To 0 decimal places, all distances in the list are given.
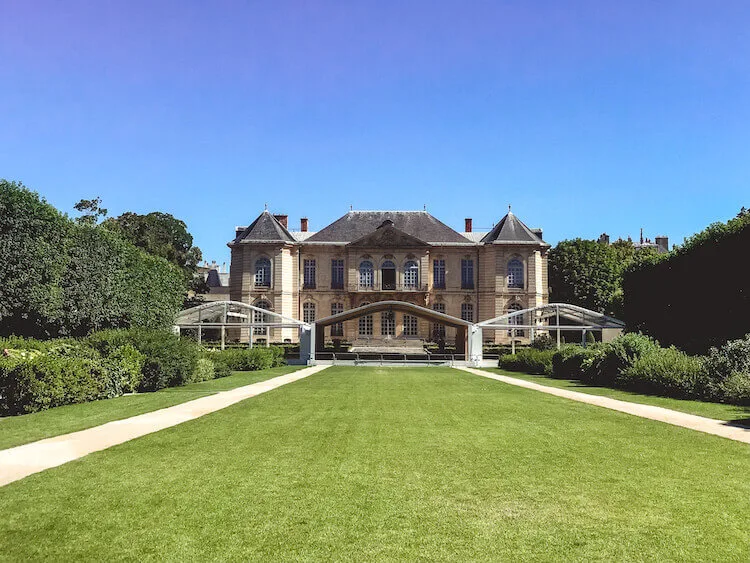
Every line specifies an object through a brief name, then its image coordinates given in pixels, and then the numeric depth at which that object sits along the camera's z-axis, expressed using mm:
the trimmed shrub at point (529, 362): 25712
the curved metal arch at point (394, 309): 34094
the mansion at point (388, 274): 51125
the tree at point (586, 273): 54156
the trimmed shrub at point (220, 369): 22781
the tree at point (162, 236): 51438
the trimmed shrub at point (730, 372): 13219
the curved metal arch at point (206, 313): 35375
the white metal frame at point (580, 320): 33625
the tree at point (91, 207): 48938
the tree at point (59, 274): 20109
